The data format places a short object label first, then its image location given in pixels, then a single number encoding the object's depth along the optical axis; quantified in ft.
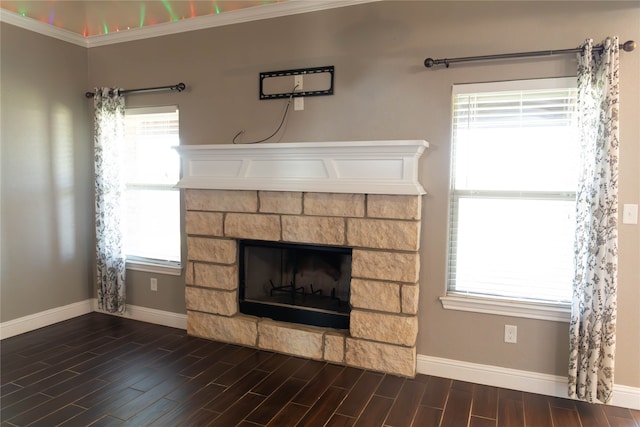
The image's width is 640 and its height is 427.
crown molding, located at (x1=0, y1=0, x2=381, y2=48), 10.78
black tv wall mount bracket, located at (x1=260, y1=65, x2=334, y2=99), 10.77
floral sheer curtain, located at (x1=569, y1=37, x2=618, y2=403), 8.23
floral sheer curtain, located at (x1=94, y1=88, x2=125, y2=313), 13.30
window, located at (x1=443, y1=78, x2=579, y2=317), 9.05
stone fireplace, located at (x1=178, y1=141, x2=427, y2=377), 9.84
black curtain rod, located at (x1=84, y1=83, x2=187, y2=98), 12.39
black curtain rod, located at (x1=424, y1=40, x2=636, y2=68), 8.19
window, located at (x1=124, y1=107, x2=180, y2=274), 13.12
